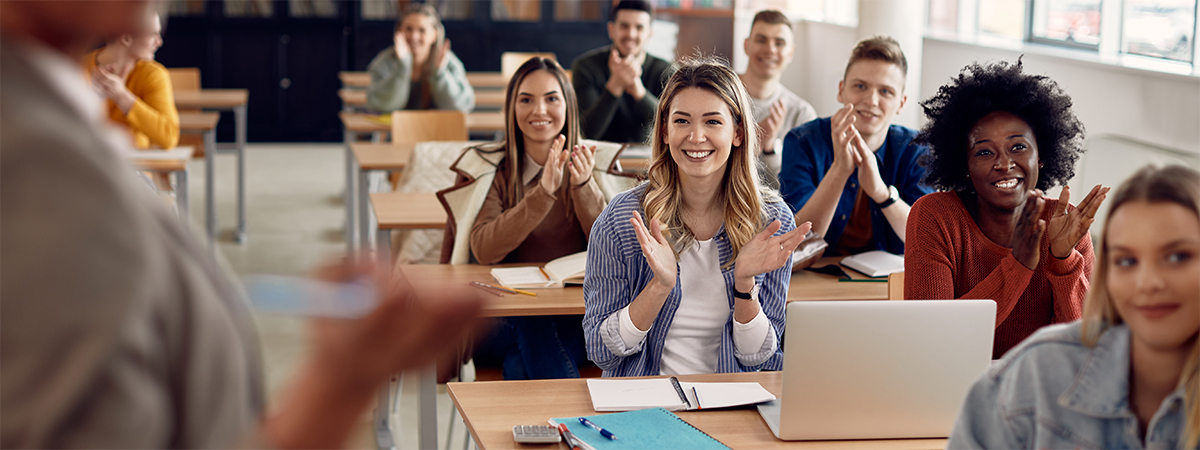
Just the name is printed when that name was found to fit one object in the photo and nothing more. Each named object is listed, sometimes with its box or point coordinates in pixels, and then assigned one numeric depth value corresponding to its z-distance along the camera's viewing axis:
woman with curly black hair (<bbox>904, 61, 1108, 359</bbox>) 1.97
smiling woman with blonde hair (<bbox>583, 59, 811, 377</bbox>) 2.01
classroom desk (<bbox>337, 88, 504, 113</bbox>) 6.24
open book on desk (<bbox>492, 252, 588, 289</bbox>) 2.58
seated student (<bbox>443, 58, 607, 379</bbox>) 2.66
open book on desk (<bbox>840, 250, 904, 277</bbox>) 2.73
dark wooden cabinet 9.29
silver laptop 1.46
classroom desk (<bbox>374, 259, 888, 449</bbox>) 2.39
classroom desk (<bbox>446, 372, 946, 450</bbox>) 1.55
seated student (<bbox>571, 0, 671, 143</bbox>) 4.38
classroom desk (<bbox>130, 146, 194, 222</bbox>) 4.25
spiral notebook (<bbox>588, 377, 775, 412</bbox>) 1.68
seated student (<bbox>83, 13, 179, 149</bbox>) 4.34
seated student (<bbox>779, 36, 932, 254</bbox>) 2.96
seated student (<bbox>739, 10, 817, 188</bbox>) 4.02
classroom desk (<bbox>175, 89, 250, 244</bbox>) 5.82
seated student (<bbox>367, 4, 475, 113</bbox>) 5.51
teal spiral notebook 1.51
